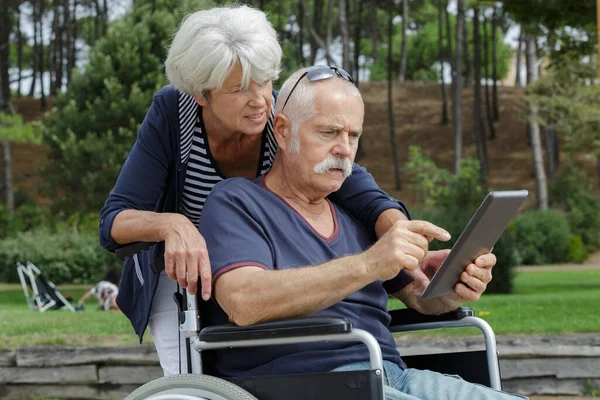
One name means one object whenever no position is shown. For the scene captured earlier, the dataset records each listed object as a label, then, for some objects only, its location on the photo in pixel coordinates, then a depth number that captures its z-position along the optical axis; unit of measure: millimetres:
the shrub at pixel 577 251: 22078
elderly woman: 2463
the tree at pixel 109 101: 19203
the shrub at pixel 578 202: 23625
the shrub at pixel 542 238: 21453
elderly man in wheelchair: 2189
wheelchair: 2137
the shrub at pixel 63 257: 19562
